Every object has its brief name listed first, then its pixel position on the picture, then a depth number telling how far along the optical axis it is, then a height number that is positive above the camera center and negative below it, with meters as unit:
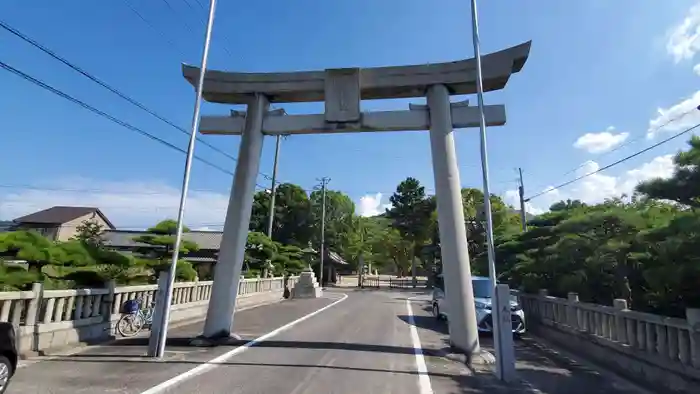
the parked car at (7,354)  5.19 -0.80
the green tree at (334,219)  53.31 +9.68
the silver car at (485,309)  12.48 -0.38
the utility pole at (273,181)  29.91 +7.85
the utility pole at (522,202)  32.06 +7.17
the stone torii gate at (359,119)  10.05 +4.41
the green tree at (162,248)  15.11 +1.54
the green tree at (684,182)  6.56 +1.80
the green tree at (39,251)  9.54 +0.82
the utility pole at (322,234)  46.12 +6.19
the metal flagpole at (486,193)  7.56 +1.95
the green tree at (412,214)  49.34 +9.11
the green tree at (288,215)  51.47 +8.94
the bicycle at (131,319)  10.52 -0.73
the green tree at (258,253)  25.02 +2.27
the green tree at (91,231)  38.66 +5.41
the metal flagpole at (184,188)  8.34 +2.16
